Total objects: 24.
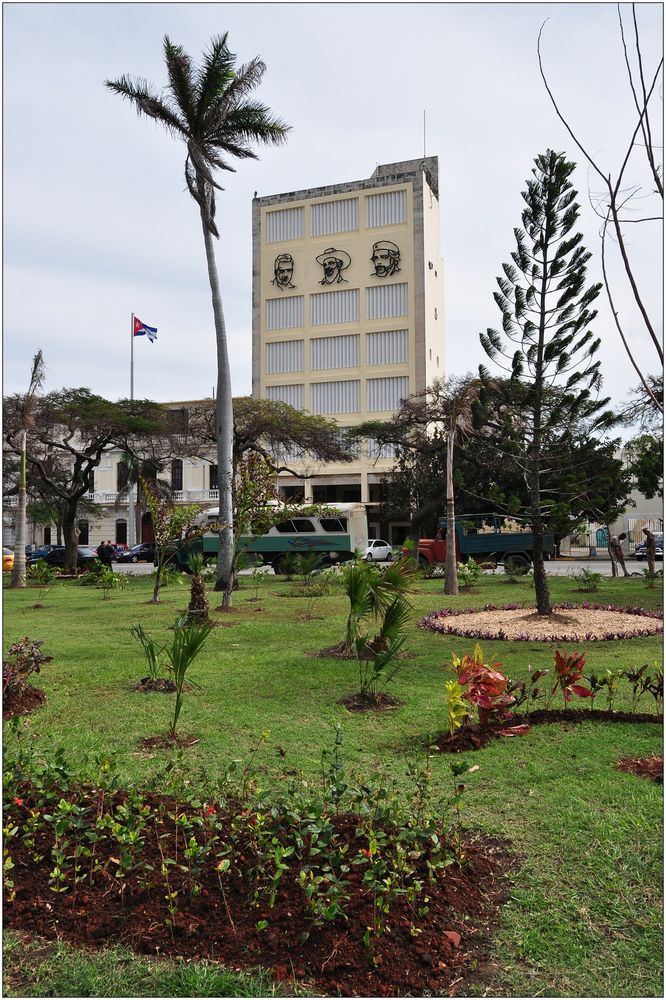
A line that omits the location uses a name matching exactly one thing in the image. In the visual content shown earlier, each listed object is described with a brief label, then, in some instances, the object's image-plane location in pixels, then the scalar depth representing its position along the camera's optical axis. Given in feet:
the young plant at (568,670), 17.13
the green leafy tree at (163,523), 46.80
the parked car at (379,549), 105.40
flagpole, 141.08
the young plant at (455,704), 15.52
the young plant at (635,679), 17.58
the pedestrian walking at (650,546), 58.85
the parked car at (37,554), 118.83
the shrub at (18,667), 19.31
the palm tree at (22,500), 65.00
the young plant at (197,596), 33.99
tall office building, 151.33
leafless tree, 7.19
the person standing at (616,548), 61.00
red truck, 83.41
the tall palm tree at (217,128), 50.16
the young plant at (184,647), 17.04
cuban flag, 113.60
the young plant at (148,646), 19.74
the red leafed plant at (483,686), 16.11
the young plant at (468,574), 56.18
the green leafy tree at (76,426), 83.97
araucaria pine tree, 35.60
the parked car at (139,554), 130.62
